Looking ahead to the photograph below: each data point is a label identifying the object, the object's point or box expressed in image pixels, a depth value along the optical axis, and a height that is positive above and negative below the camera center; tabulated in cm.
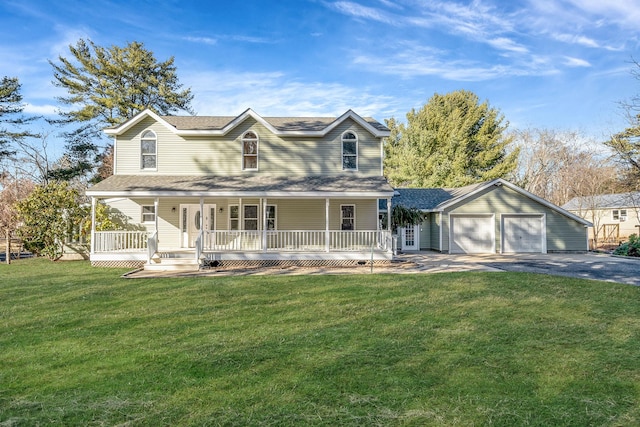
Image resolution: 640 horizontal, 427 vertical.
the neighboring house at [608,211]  3319 +122
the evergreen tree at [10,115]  2769 +873
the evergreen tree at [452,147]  3366 +761
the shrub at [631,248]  1835 -129
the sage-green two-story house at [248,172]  1577 +246
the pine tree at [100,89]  2942 +1142
